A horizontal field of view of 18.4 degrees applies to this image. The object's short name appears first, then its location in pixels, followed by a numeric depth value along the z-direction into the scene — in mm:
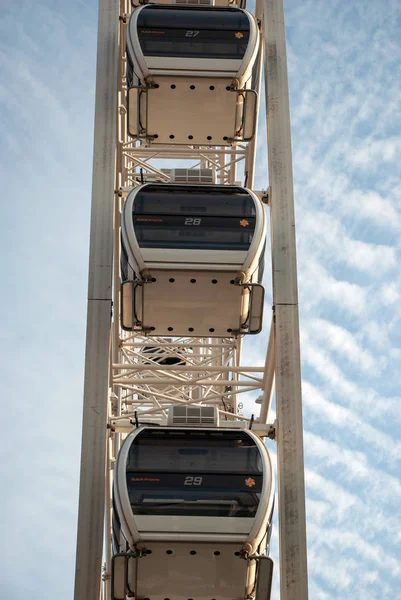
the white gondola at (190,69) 20422
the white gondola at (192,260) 18297
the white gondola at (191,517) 16016
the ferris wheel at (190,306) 16156
